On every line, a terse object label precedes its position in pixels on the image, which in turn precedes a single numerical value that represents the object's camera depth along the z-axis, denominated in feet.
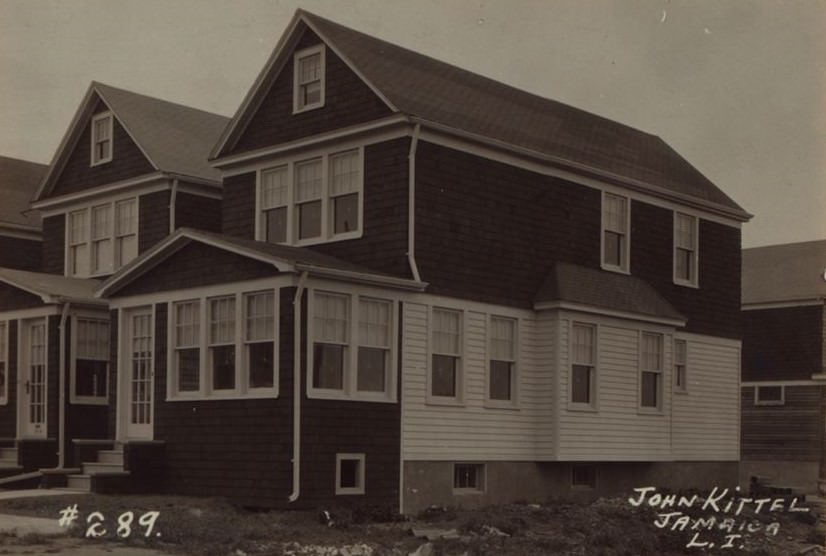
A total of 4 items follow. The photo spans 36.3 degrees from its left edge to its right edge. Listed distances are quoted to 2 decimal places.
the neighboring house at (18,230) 111.75
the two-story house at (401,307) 72.69
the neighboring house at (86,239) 89.92
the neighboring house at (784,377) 136.56
